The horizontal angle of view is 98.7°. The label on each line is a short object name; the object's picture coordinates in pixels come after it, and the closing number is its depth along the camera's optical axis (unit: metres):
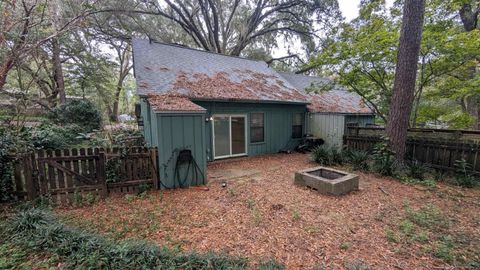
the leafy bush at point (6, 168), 3.92
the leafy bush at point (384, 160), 6.02
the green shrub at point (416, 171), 5.70
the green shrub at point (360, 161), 6.67
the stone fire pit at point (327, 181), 4.64
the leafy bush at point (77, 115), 12.59
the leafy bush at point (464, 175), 5.18
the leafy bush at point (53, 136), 8.13
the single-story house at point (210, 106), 5.10
